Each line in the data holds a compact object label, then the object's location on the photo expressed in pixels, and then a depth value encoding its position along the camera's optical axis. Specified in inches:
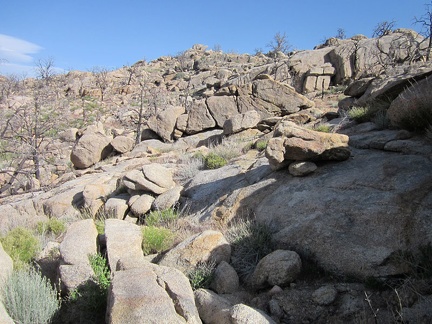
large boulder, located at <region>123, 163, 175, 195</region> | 332.5
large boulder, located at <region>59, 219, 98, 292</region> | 160.6
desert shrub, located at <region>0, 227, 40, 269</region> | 201.6
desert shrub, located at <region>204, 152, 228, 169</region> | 375.2
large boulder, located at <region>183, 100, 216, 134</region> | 755.4
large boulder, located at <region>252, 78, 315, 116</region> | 692.1
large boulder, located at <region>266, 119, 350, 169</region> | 227.6
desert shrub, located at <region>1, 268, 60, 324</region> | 135.0
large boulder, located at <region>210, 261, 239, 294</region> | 162.2
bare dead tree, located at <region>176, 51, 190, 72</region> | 2325.3
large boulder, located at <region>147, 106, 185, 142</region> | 791.1
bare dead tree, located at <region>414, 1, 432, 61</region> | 723.4
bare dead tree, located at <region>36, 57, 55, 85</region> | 1443.7
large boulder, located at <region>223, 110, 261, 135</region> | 608.7
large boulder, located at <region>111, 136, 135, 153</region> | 762.2
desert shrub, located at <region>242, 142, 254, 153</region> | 440.3
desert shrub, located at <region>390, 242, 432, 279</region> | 131.5
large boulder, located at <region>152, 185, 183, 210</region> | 300.4
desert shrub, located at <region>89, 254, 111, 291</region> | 157.7
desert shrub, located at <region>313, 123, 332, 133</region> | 367.1
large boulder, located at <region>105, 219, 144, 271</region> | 172.3
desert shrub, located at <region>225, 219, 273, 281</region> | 177.6
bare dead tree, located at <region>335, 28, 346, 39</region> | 1988.2
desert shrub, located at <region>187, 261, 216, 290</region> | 163.9
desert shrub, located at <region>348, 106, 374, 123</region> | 339.6
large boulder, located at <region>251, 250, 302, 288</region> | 153.4
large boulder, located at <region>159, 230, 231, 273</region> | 178.2
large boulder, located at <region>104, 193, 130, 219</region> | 321.9
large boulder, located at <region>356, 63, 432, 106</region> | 319.6
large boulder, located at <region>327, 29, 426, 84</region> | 930.1
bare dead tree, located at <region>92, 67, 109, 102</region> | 1876.7
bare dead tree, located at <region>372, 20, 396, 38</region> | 1032.1
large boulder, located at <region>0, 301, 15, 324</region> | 110.3
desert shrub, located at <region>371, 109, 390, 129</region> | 278.4
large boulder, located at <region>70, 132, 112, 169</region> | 724.0
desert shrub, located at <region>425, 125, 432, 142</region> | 207.3
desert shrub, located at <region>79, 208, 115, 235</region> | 330.3
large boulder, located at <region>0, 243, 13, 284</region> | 151.3
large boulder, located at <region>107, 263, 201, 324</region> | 117.7
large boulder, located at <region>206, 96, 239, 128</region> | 738.8
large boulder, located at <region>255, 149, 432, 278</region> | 148.6
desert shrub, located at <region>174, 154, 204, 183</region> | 373.0
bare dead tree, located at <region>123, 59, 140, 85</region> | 2035.2
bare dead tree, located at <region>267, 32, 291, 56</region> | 1796.3
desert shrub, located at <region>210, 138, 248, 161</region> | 415.2
